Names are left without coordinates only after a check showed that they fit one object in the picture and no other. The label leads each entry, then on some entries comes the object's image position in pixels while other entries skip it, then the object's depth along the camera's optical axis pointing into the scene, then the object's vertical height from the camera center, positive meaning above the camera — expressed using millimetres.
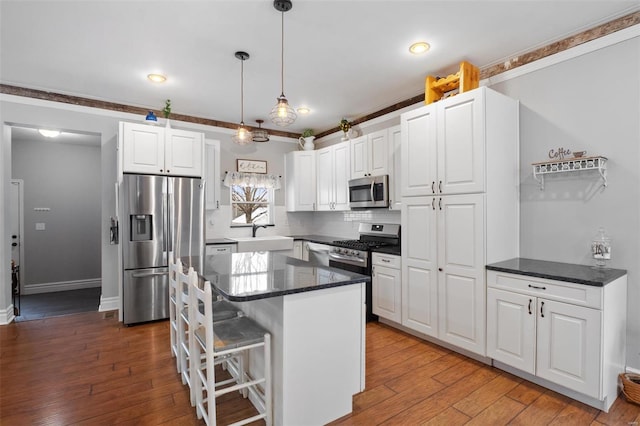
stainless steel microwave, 4027 +242
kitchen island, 1871 -737
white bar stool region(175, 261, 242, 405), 2373 -777
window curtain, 5164 +503
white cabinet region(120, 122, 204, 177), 3852 +742
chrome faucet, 5387 -299
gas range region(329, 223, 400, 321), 3904 -438
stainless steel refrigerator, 3816 -297
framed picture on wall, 5312 +737
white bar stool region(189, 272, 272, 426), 1796 -769
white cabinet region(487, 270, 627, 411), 2129 -848
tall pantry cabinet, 2770 +33
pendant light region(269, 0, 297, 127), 2432 +718
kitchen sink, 4711 -481
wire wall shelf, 2453 +351
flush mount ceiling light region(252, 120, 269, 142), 4139 +937
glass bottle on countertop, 2406 -278
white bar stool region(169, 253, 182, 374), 2589 -852
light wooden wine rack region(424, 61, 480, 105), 3021 +1235
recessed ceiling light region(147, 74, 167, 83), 3431 +1406
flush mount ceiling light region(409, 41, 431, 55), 2811 +1425
